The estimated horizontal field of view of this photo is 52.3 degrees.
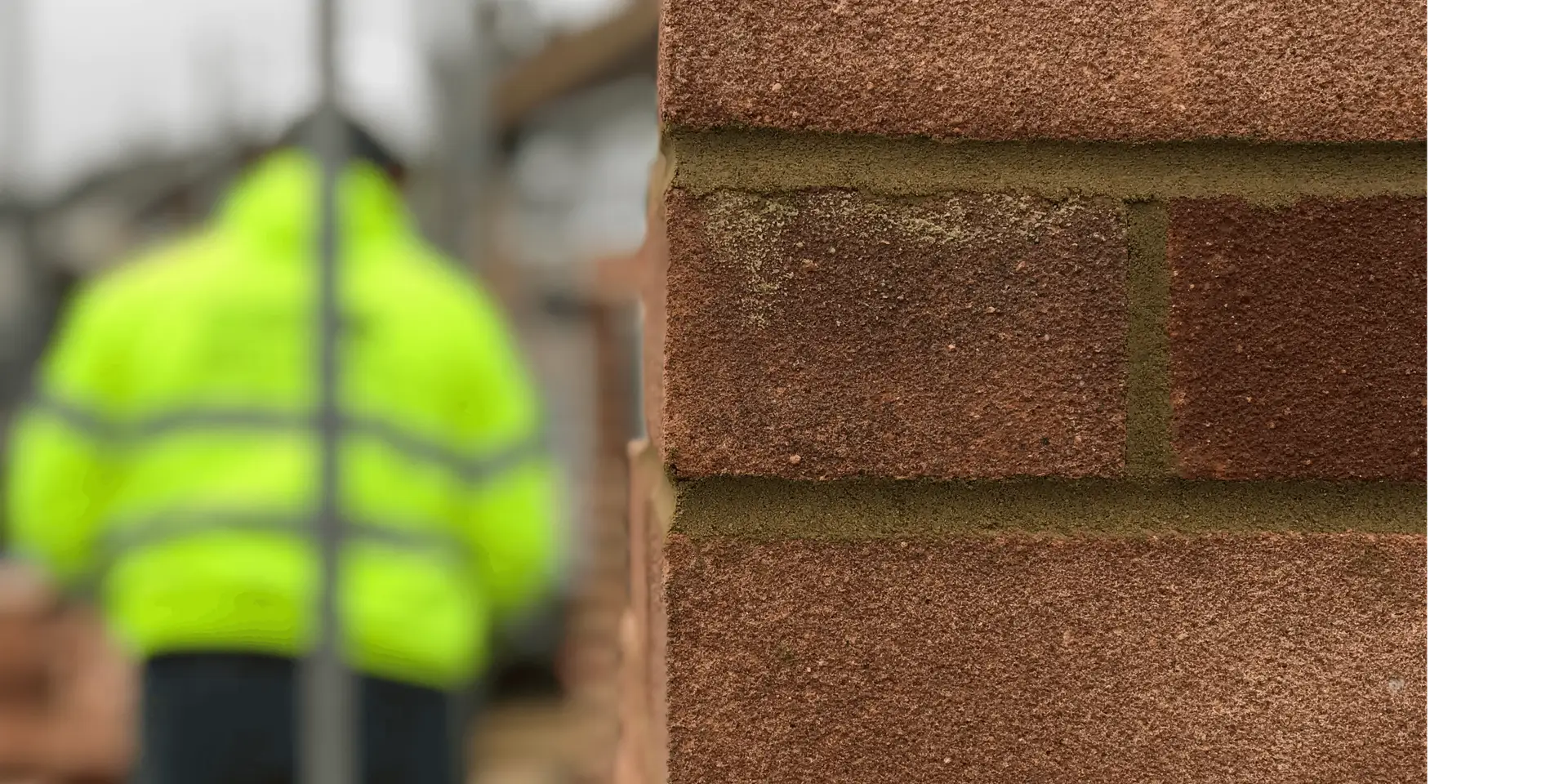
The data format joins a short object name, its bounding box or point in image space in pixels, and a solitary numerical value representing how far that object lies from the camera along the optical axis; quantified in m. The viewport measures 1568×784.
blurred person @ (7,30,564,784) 2.74
